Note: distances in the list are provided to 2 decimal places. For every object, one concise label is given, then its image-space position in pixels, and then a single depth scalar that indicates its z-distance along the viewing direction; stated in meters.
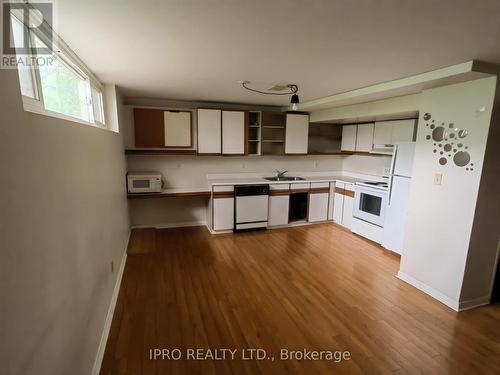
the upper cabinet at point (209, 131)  4.47
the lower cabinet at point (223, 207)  4.46
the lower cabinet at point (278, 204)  4.82
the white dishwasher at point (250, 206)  4.57
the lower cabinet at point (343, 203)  4.82
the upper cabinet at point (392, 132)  3.88
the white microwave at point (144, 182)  4.05
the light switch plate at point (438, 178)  2.69
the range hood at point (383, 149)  4.19
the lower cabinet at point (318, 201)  5.09
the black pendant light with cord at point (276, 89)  3.04
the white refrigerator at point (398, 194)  3.57
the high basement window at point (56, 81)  1.30
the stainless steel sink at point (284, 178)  5.15
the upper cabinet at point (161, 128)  4.23
